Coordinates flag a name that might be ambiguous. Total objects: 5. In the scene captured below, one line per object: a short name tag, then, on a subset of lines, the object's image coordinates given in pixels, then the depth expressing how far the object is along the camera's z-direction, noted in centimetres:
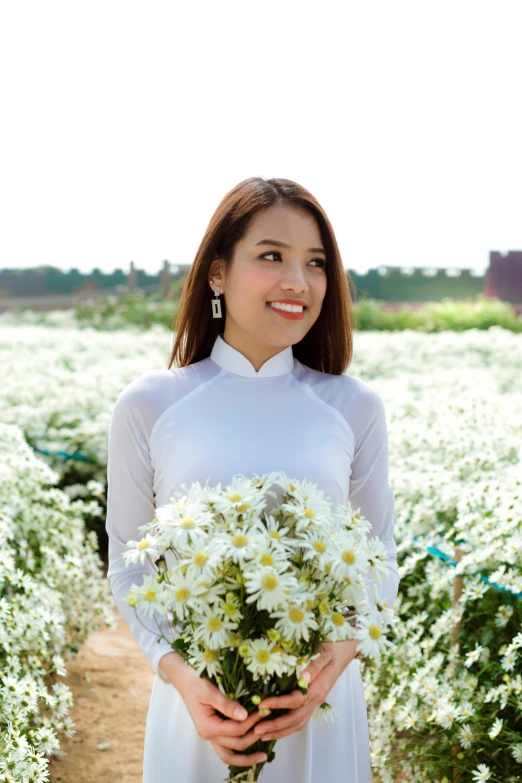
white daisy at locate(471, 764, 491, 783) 245
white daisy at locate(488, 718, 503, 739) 240
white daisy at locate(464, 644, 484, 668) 263
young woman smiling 168
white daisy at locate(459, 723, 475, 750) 261
